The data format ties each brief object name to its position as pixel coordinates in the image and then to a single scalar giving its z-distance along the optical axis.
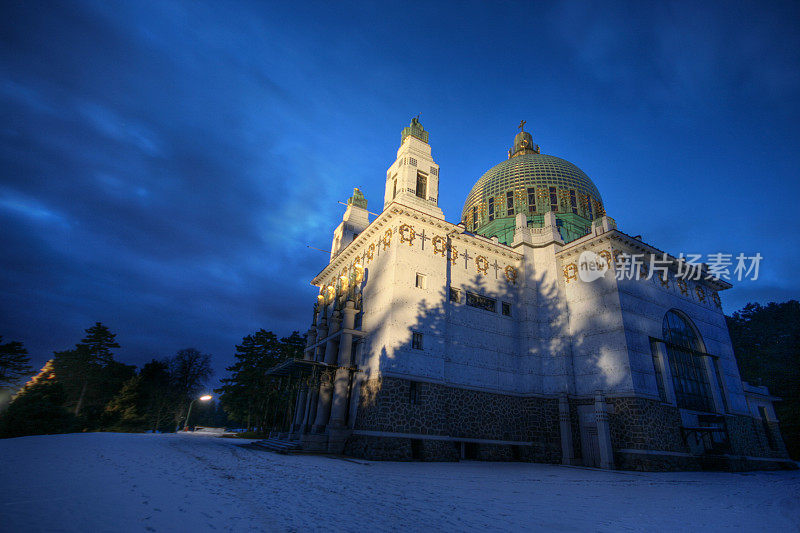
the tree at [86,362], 42.28
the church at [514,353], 17.92
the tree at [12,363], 34.66
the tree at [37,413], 23.36
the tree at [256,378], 38.38
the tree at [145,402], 37.94
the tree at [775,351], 33.06
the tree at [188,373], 52.69
